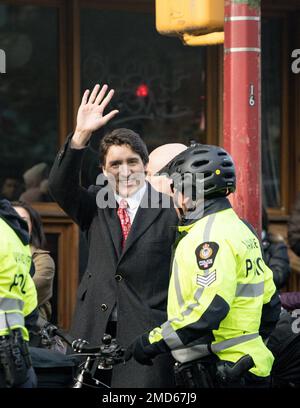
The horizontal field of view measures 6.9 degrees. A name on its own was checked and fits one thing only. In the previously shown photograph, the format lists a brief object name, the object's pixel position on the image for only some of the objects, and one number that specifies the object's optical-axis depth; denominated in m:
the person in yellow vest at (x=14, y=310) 11.60
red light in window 22.14
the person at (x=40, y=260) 16.64
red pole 13.61
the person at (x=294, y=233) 16.23
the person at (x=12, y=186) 21.77
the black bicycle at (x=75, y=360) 12.00
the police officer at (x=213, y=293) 11.46
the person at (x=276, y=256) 18.95
